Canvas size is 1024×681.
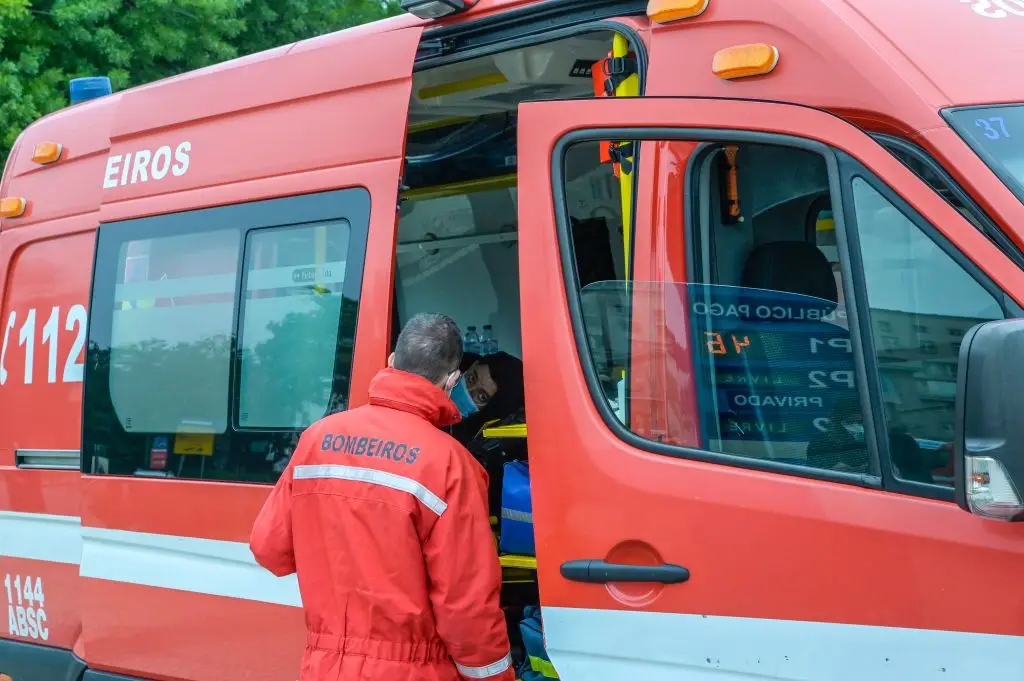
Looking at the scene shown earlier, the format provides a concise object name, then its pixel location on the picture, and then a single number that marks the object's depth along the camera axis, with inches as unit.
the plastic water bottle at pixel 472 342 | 227.0
